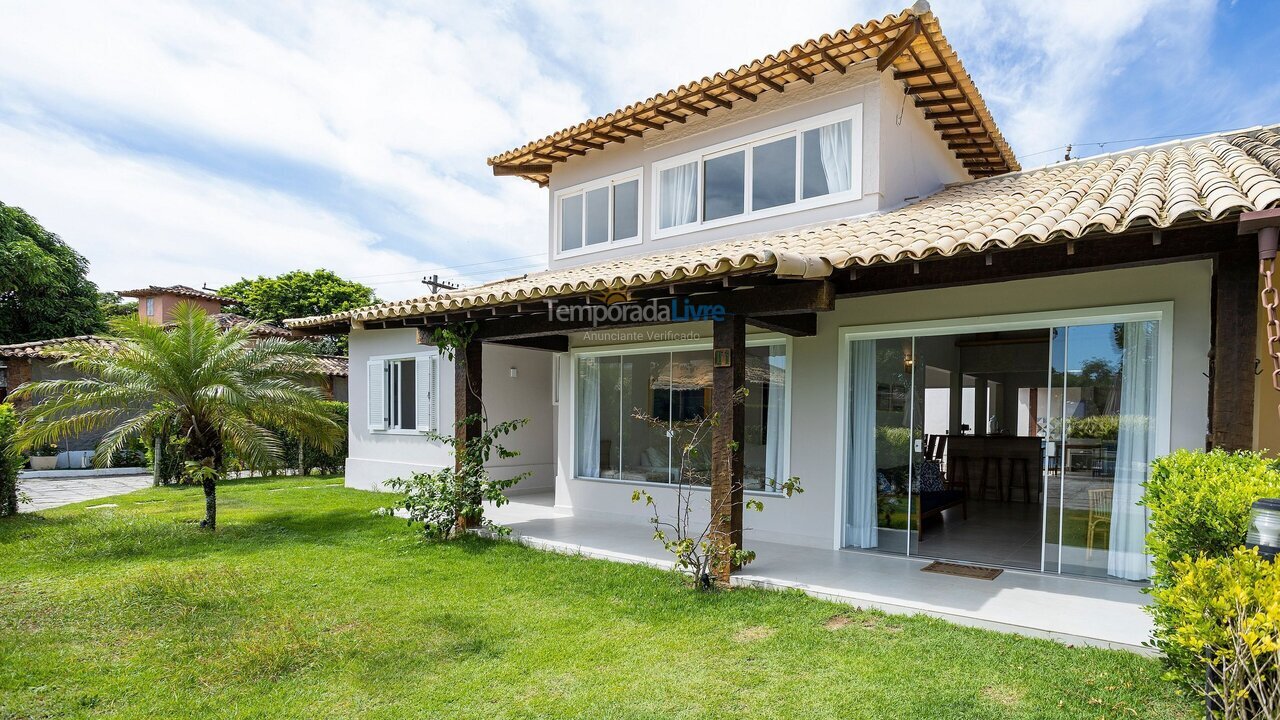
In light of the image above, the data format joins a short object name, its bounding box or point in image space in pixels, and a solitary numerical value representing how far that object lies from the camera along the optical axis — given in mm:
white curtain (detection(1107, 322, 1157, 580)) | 6832
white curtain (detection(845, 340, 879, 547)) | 8648
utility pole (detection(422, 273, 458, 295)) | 26250
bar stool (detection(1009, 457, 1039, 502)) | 12875
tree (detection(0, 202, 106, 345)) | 26733
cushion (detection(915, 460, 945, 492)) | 8711
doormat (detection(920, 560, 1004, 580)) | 7410
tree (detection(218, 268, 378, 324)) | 40062
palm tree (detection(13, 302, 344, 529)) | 10352
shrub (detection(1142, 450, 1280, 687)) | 3316
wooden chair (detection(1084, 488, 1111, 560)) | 7047
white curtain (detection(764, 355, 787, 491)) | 9461
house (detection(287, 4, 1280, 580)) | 5984
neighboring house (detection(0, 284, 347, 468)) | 21016
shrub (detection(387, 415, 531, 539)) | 9586
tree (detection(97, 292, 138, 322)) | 40125
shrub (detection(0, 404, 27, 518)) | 10852
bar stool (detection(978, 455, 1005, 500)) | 13133
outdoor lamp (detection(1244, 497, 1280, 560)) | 2959
